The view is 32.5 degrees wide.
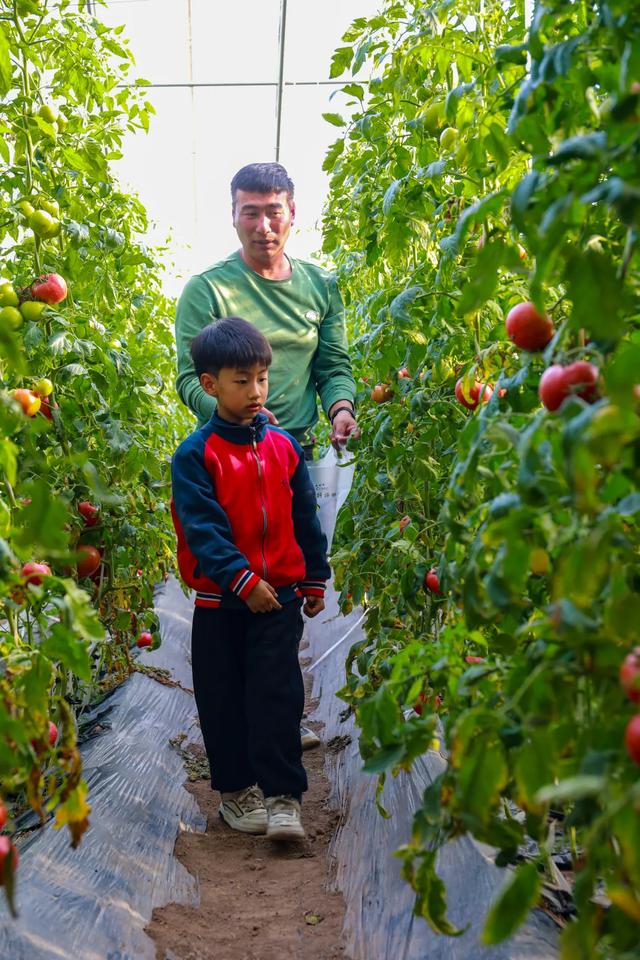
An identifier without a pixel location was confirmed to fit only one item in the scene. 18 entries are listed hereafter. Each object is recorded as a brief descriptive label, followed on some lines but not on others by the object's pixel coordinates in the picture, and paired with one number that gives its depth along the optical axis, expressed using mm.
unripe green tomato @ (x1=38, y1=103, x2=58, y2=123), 2070
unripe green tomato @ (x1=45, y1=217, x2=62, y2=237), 1987
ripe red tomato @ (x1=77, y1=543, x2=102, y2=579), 2416
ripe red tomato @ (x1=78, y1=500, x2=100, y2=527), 2471
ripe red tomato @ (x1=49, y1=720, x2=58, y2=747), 1947
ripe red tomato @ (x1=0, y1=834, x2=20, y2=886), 884
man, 2820
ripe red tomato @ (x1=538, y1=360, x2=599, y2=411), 923
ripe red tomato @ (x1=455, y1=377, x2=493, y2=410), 1644
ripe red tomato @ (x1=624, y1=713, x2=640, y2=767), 742
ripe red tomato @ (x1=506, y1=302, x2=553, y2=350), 1181
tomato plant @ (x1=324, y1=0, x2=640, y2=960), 741
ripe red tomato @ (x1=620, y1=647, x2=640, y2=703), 760
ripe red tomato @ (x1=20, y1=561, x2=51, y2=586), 1104
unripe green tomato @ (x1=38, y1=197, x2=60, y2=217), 2023
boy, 2266
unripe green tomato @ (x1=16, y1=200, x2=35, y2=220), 1950
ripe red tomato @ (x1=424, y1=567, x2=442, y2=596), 1929
